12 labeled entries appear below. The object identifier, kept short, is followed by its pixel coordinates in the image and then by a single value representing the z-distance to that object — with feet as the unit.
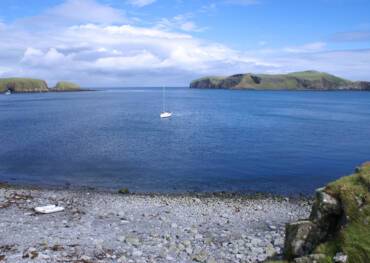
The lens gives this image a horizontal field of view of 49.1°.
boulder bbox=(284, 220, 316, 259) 48.98
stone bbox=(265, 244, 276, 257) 74.33
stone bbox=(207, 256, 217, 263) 70.54
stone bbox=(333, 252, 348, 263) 43.86
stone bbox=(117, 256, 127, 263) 69.97
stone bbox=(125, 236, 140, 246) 79.71
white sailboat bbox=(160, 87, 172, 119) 406.29
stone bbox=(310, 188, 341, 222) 48.62
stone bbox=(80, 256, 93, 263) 69.62
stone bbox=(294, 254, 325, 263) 45.14
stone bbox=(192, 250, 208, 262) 71.77
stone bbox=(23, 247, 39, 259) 70.13
